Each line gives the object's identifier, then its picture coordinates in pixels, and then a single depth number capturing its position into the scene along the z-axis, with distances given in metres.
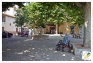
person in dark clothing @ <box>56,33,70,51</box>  4.34
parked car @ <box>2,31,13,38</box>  9.91
